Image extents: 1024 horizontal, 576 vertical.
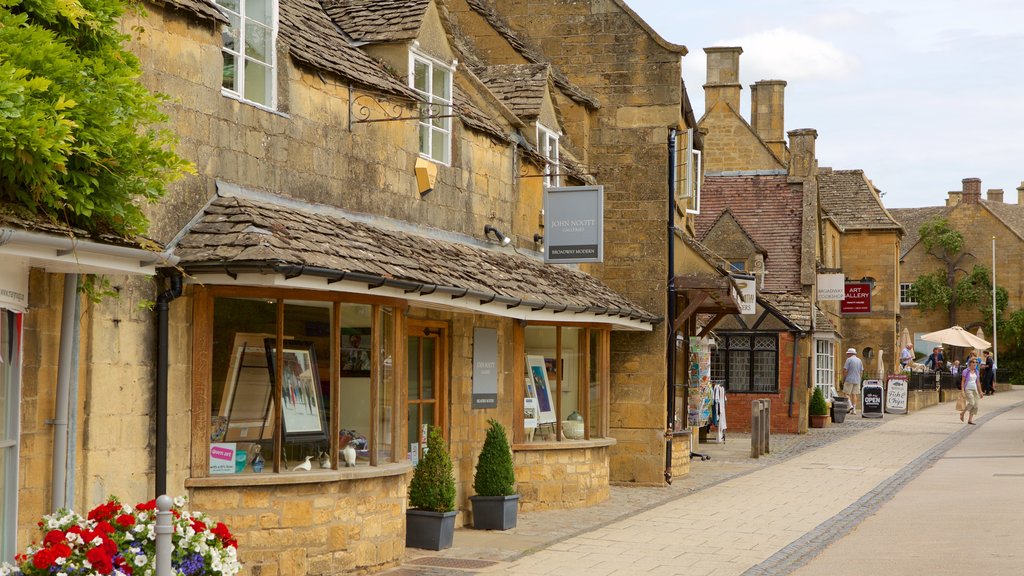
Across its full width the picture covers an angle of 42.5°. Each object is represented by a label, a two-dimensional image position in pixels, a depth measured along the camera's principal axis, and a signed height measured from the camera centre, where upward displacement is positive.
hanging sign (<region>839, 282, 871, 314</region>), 41.03 +1.94
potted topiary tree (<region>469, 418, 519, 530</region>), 14.31 -1.38
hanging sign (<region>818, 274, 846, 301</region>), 36.06 +2.01
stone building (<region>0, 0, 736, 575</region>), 9.23 +0.47
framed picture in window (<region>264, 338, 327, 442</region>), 10.75 -0.31
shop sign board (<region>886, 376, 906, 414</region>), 40.31 -1.06
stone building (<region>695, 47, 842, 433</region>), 32.59 +3.15
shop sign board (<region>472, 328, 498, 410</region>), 15.32 -0.13
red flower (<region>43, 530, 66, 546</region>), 7.09 -1.00
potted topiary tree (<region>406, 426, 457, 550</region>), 12.72 -1.41
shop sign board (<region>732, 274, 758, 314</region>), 25.09 +1.33
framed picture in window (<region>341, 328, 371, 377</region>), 11.30 +0.03
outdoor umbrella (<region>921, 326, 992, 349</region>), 42.69 +0.75
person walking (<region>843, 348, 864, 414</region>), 39.31 -0.45
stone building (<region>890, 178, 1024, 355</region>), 68.50 +5.44
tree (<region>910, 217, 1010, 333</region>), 67.44 +4.10
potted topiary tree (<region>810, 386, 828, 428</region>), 34.62 -1.37
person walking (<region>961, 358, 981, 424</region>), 34.25 -0.64
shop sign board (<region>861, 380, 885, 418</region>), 38.28 -1.12
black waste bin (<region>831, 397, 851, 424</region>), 36.44 -1.35
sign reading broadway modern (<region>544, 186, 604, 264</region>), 16.38 +1.67
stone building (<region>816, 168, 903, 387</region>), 53.00 +4.56
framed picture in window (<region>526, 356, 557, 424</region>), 16.75 -0.40
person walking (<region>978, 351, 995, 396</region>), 54.34 -0.57
